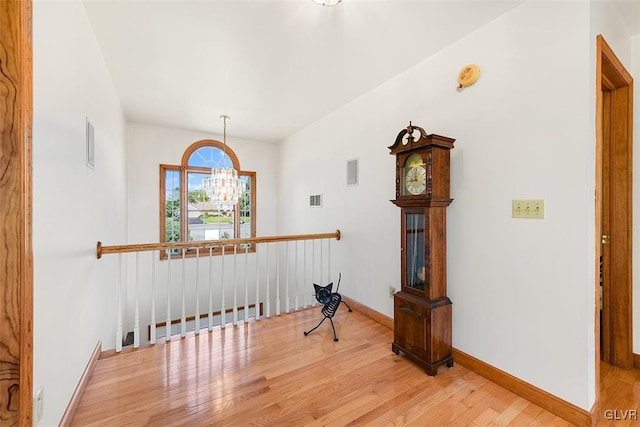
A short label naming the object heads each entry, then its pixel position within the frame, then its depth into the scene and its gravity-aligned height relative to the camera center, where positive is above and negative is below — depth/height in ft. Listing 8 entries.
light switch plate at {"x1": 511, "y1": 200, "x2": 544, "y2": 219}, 5.51 +0.08
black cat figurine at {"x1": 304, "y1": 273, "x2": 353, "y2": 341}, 8.87 -2.82
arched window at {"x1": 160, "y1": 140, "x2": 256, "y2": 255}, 15.02 +0.64
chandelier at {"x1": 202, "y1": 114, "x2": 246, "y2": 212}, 12.30 +1.24
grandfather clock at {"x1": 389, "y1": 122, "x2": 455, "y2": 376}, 6.50 -0.87
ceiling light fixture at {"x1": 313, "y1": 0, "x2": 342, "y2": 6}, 5.56 +4.30
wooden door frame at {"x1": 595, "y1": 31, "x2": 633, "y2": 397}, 6.37 -0.04
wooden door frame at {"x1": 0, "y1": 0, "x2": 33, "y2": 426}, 3.25 +0.03
